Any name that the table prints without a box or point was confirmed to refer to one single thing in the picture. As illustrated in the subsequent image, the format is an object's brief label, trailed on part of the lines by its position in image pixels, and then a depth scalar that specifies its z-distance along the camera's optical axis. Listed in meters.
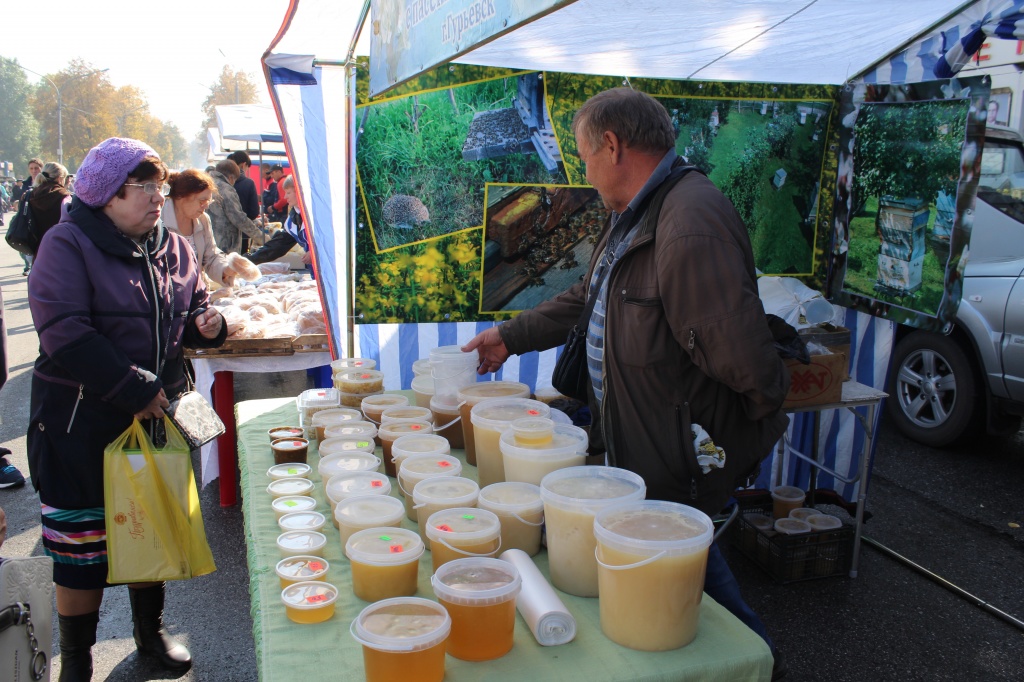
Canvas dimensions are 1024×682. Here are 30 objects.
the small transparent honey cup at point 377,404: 2.68
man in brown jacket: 1.84
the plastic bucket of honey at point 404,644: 1.28
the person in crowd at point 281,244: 7.29
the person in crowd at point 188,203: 4.38
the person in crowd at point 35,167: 9.74
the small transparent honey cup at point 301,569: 1.70
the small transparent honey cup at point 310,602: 1.58
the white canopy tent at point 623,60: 2.80
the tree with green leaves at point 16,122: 69.25
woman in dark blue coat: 2.35
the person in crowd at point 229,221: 7.98
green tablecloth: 1.40
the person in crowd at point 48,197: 6.25
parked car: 4.86
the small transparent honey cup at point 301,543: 1.84
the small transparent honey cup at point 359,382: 2.88
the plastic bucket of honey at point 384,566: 1.60
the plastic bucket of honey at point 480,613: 1.39
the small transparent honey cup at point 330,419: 2.60
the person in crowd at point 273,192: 17.56
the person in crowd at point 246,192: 10.66
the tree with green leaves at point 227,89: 77.25
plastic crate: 3.58
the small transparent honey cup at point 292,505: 2.09
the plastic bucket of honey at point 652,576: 1.37
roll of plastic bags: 1.47
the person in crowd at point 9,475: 4.75
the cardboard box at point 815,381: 3.18
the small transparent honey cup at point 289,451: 2.47
